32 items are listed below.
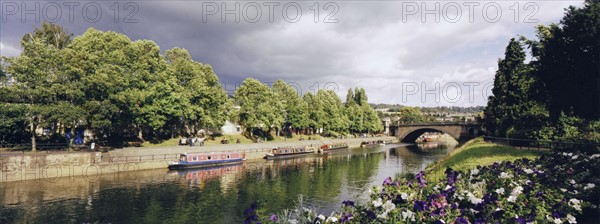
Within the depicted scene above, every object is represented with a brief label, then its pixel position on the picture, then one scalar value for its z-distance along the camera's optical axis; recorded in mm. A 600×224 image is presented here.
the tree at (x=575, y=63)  28031
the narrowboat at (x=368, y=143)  112450
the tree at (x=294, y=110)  100188
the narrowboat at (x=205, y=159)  54025
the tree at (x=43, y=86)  44562
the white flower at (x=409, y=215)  8594
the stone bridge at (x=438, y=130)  109750
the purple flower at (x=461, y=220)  8086
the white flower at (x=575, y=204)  10492
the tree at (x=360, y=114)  131125
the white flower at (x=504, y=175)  12492
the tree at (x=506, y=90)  56456
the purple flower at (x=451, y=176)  11759
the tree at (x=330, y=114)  115000
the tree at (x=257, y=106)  85250
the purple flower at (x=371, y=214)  8961
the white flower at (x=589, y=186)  12211
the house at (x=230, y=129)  90038
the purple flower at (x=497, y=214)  8777
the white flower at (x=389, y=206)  8970
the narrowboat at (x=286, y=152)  70788
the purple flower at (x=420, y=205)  8727
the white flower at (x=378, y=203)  9438
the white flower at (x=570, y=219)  9773
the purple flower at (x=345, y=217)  9328
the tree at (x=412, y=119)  195050
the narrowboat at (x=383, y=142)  124125
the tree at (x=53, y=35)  71138
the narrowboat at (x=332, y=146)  89325
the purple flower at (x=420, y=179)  11663
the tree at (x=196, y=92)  69688
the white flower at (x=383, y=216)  8712
